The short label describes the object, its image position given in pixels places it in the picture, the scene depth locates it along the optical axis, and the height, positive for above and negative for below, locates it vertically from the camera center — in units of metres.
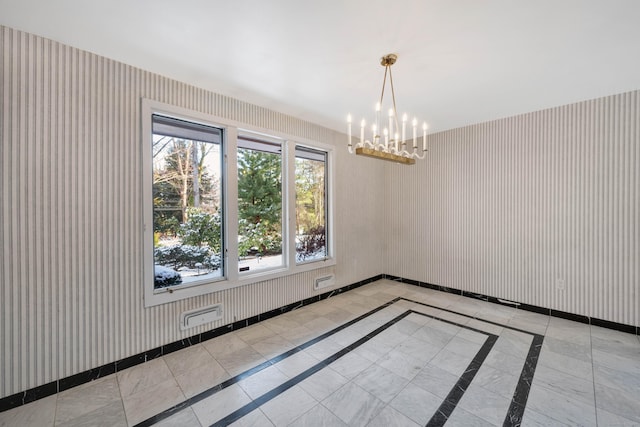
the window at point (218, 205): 2.66 +0.15
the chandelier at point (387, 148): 2.18 +0.63
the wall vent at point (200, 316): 2.72 -1.07
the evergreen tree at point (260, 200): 3.35 +0.22
